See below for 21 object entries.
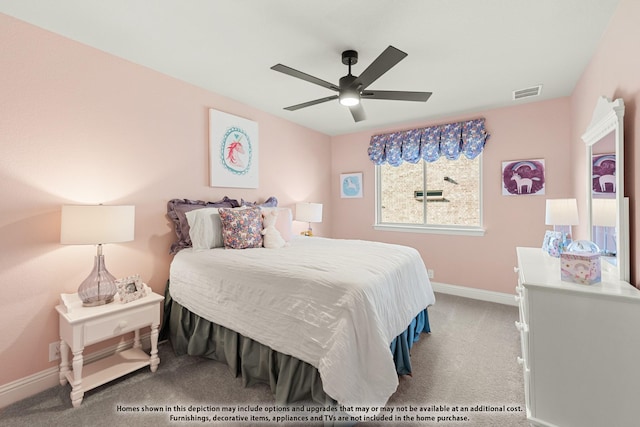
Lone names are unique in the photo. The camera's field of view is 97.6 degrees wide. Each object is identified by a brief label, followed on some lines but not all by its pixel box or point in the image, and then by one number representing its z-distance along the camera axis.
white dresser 1.26
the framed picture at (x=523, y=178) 3.30
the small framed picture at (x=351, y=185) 4.70
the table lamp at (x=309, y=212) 3.96
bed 1.52
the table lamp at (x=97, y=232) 1.82
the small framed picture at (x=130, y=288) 2.05
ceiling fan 1.90
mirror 1.54
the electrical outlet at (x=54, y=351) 2.00
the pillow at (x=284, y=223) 2.91
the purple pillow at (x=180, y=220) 2.65
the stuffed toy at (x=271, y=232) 2.68
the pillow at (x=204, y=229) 2.55
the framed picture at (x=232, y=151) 3.07
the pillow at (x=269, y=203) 3.47
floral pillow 2.58
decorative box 1.42
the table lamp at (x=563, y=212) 2.30
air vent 2.91
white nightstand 1.78
